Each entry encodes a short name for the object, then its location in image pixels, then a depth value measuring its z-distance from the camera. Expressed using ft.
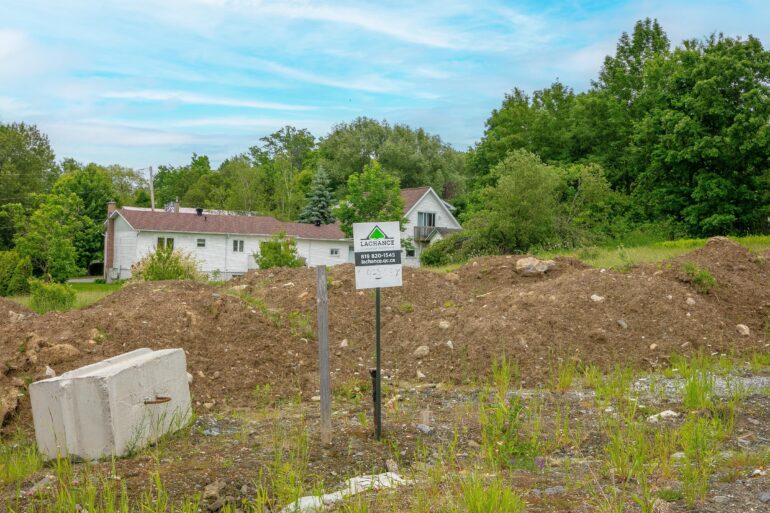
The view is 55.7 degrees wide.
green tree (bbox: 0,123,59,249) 174.40
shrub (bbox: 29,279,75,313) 53.83
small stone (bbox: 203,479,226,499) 15.87
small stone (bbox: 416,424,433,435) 21.50
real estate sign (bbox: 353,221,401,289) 20.53
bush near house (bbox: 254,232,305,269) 70.85
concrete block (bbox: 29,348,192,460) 19.27
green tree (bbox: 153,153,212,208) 280.31
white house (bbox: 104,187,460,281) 143.33
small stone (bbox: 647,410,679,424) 22.35
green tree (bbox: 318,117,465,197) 196.85
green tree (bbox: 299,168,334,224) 187.42
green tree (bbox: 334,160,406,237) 136.87
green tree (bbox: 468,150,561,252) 100.68
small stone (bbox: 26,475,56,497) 16.46
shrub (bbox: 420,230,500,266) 100.17
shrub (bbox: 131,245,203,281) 59.11
